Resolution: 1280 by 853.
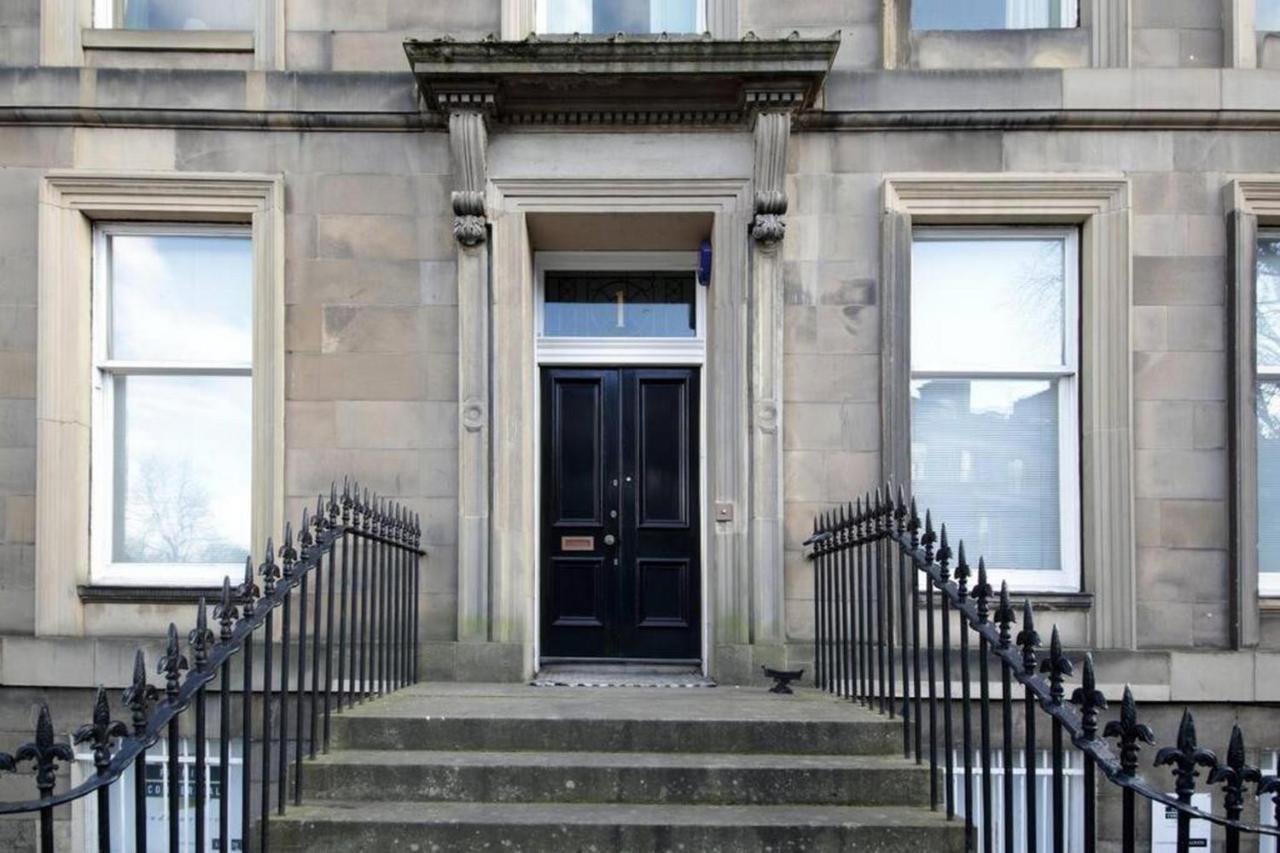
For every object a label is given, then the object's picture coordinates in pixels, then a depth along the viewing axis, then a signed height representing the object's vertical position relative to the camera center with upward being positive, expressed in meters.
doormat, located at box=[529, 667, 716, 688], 6.70 -1.39
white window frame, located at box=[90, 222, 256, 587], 6.97 +0.38
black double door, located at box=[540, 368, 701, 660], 7.52 -0.40
